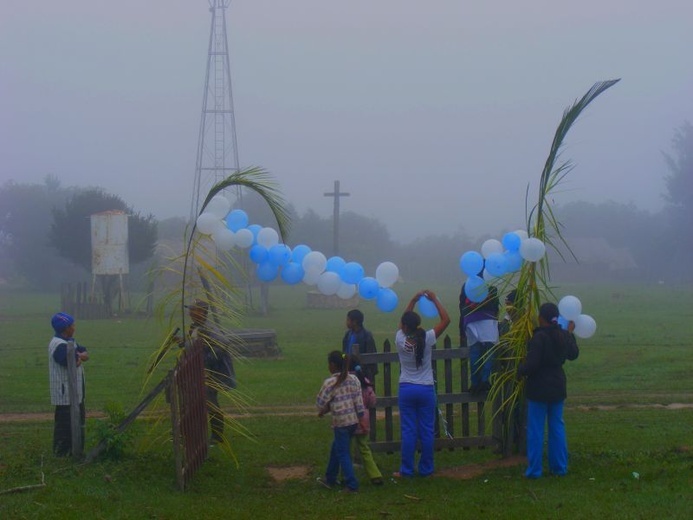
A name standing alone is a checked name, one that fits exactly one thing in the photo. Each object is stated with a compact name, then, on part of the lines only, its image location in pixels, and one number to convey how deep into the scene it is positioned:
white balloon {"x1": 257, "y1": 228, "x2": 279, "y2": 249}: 11.33
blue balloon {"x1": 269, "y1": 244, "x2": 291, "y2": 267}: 11.43
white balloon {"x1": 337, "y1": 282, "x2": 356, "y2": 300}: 12.06
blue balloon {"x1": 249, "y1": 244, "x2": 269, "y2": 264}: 11.34
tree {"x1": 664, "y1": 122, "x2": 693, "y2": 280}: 91.38
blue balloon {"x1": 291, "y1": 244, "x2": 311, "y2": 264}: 11.88
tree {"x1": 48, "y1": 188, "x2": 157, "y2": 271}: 56.12
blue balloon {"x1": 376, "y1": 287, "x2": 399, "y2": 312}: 11.74
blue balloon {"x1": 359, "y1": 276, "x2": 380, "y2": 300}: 11.82
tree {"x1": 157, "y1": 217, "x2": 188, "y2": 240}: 78.56
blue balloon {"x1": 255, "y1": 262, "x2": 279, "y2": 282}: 11.52
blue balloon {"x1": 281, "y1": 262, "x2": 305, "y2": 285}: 11.72
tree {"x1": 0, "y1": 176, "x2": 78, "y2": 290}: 77.69
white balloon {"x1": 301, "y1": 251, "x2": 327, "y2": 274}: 11.77
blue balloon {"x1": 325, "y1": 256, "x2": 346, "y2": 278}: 11.98
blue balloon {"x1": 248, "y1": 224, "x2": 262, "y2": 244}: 11.30
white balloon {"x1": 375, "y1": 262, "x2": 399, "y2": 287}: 11.80
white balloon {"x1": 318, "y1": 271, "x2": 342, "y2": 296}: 11.88
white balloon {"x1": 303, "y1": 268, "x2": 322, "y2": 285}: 11.83
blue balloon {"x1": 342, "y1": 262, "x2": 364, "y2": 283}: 11.99
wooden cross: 46.08
